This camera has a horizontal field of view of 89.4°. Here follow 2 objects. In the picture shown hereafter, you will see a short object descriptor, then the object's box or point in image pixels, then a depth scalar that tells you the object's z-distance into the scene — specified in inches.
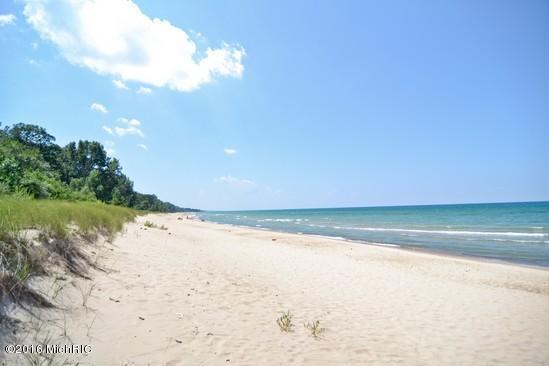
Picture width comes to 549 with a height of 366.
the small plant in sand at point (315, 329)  190.2
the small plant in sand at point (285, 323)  193.3
